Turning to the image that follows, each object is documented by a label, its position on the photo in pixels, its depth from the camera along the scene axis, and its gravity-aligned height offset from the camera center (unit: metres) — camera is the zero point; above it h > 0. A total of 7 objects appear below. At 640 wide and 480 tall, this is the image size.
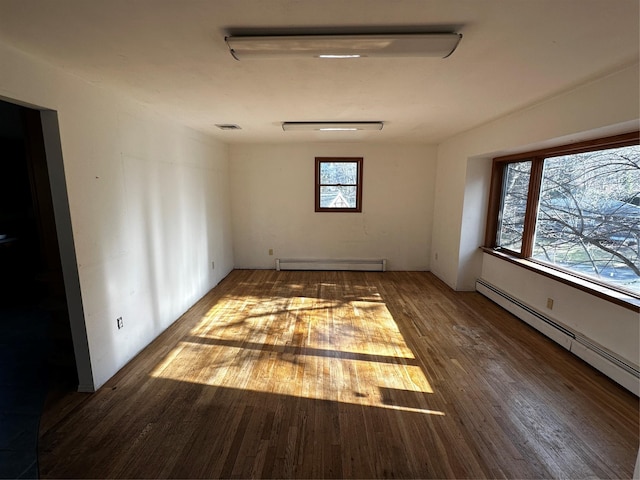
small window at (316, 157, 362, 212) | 5.33 +0.25
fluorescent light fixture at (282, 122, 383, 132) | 3.62 +0.91
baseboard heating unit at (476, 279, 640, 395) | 2.22 -1.29
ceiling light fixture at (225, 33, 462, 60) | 1.51 +0.81
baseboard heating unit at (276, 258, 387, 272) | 5.57 -1.25
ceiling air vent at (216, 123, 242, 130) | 3.67 +0.91
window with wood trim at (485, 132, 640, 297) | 2.43 -0.07
